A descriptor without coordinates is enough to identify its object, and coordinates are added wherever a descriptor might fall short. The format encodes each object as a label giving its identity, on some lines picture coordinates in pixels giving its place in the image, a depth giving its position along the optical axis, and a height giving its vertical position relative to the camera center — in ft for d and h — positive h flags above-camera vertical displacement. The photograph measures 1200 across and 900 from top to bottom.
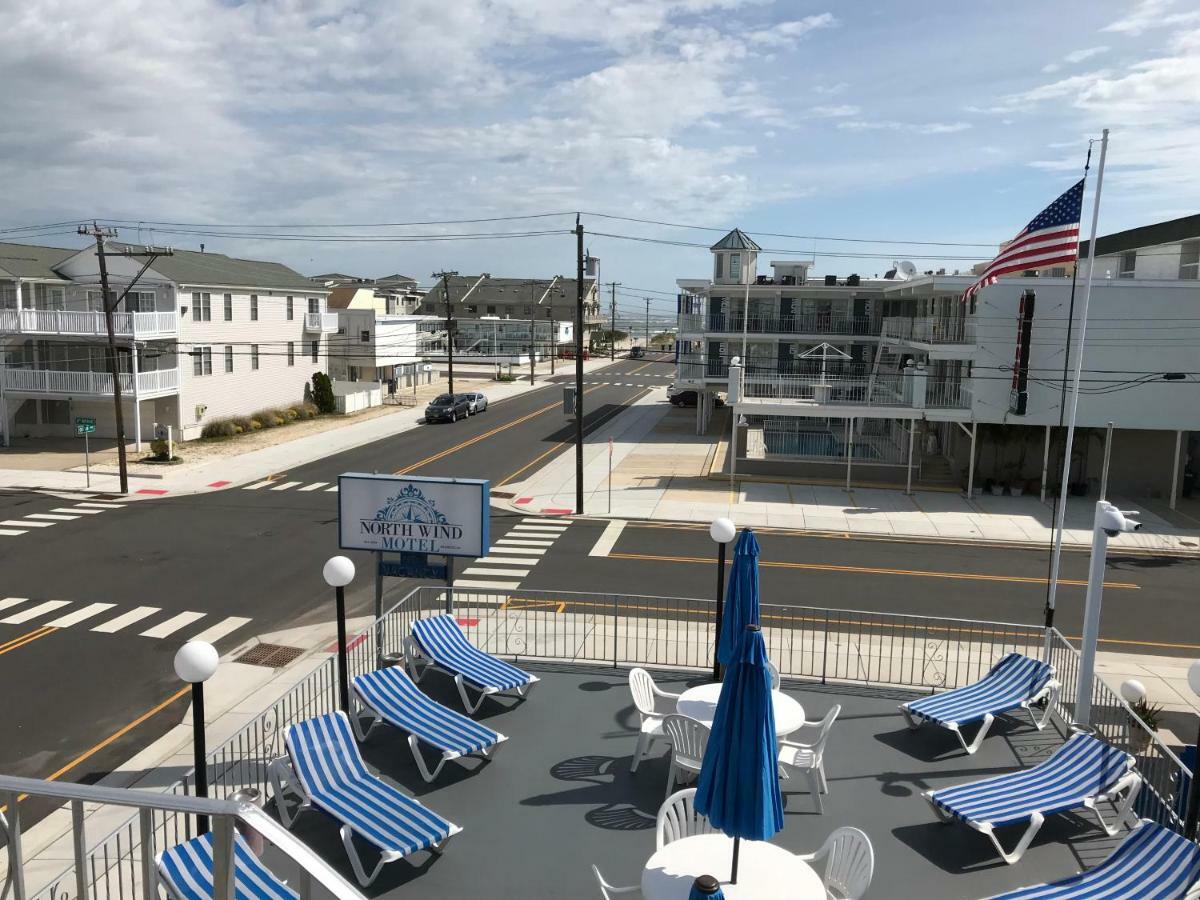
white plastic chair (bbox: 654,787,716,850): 28.84 -16.27
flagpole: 56.75 +1.51
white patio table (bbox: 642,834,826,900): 24.95 -15.72
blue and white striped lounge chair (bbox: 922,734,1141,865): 30.68 -16.57
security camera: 37.83 -8.32
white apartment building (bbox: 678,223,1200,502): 102.37 -9.16
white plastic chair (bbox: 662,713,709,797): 33.91 -15.88
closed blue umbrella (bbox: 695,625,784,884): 24.40 -12.07
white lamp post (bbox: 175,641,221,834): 26.86 -10.82
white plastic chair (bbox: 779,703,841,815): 33.91 -16.53
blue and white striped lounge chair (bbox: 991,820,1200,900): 26.23 -16.10
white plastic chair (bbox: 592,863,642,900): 26.16 -16.70
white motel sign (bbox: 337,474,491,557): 48.19 -10.93
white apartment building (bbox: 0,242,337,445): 126.21 -5.97
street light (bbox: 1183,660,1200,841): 27.35 -14.44
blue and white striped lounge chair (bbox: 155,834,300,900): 24.68 -15.71
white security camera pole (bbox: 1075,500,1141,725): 38.86 -12.57
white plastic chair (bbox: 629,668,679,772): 36.50 -16.49
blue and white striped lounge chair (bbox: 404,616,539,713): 41.27 -16.55
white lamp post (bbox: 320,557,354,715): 35.73 -11.02
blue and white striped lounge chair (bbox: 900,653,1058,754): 38.70 -16.68
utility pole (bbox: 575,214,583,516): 94.63 -6.64
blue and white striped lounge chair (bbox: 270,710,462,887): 28.94 -16.54
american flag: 62.39 +5.81
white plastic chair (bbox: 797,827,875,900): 25.84 -15.99
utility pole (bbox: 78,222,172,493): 97.86 -2.11
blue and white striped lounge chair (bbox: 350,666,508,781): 35.40 -16.59
